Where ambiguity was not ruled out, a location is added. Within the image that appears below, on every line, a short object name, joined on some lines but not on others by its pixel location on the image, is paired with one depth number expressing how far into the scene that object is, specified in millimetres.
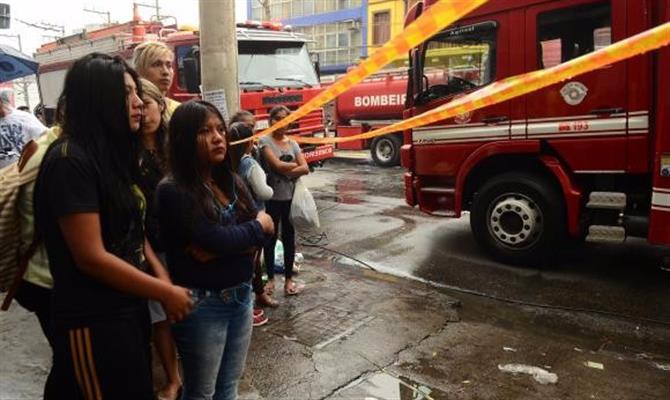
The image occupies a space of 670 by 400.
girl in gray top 4457
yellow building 32250
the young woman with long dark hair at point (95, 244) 1648
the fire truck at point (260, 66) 8859
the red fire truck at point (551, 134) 4828
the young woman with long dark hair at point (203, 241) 2078
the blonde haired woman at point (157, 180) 2414
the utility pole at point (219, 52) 4859
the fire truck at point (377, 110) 15172
